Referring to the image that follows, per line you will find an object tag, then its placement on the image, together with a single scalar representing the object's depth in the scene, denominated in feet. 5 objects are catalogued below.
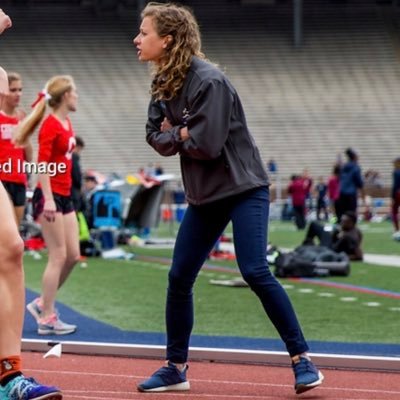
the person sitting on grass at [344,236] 78.25
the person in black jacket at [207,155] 26.28
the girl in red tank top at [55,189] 39.85
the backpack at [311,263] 65.22
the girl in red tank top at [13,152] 41.18
